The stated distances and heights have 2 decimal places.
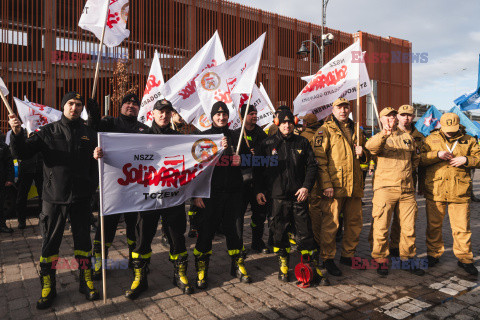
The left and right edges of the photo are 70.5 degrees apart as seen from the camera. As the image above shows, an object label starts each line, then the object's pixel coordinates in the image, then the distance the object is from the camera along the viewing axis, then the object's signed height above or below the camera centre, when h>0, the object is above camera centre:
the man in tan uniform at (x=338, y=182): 4.67 -0.38
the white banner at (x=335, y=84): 5.32 +1.13
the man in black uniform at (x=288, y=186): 4.29 -0.40
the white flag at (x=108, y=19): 4.79 +1.95
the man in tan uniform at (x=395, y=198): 4.65 -0.60
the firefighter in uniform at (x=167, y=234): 3.96 -0.97
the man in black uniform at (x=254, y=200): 5.59 -0.78
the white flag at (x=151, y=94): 7.15 +1.27
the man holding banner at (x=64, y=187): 3.67 -0.37
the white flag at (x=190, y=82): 6.38 +1.37
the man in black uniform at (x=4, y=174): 6.61 -0.41
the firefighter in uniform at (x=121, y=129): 4.35 +0.33
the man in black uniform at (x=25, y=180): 6.88 -0.55
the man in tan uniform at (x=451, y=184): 4.77 -0.42
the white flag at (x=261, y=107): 7.82 +1.10
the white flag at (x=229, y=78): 4.79 +1.15
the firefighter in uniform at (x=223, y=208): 4.22 -0.69
